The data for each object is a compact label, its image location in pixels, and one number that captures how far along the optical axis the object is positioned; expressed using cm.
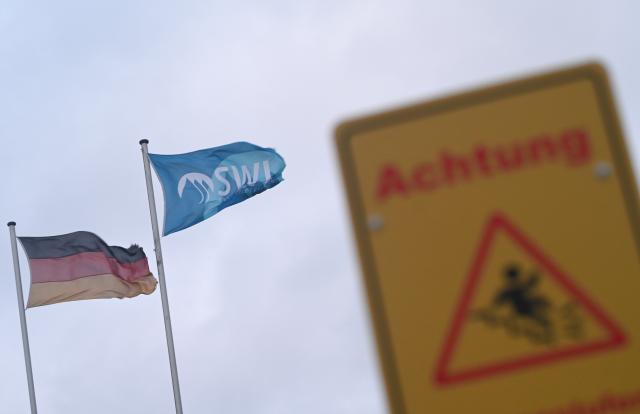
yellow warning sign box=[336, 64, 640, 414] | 253
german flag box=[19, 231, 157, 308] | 1883
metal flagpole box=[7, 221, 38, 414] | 2053
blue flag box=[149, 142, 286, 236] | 1792
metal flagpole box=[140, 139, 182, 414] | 1822
